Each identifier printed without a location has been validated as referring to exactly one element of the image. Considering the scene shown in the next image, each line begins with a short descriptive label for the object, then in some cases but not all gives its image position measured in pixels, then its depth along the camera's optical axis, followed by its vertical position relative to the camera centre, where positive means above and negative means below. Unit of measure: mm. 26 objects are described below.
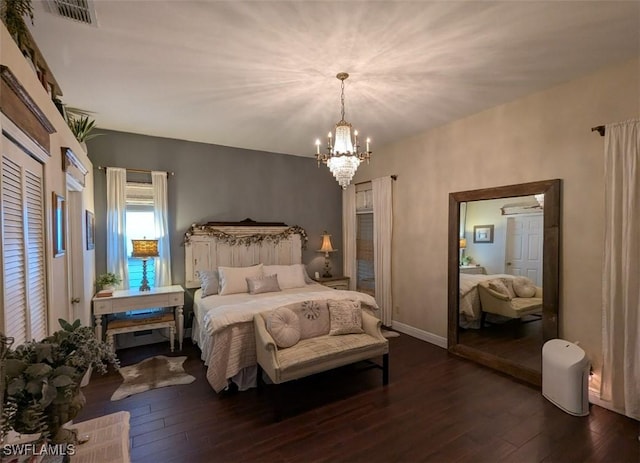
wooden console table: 3428 -880
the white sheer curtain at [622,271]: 2365 -361
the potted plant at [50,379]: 929 -483
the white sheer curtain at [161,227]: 4137 +0
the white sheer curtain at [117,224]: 3883 +40
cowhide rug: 2930 -1553
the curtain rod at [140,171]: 4028 +749
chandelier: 2559 +599
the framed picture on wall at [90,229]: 3218 -19
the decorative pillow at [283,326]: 2742 -914
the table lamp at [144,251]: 3854 -305
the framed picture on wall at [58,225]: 2115 +13
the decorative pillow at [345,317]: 3064 -923
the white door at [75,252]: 2715 -226
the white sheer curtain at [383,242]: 4711 -249
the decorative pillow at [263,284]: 3999 -769
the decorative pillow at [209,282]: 3984 -731
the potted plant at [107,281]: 3734 -661
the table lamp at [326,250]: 5281 -405
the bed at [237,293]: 2854 -810
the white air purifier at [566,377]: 2459 -1256
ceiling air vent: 1738 +1282
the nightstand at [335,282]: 5071 -937
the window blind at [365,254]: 5184 -491
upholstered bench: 2586 -1073
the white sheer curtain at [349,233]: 5492 -123
